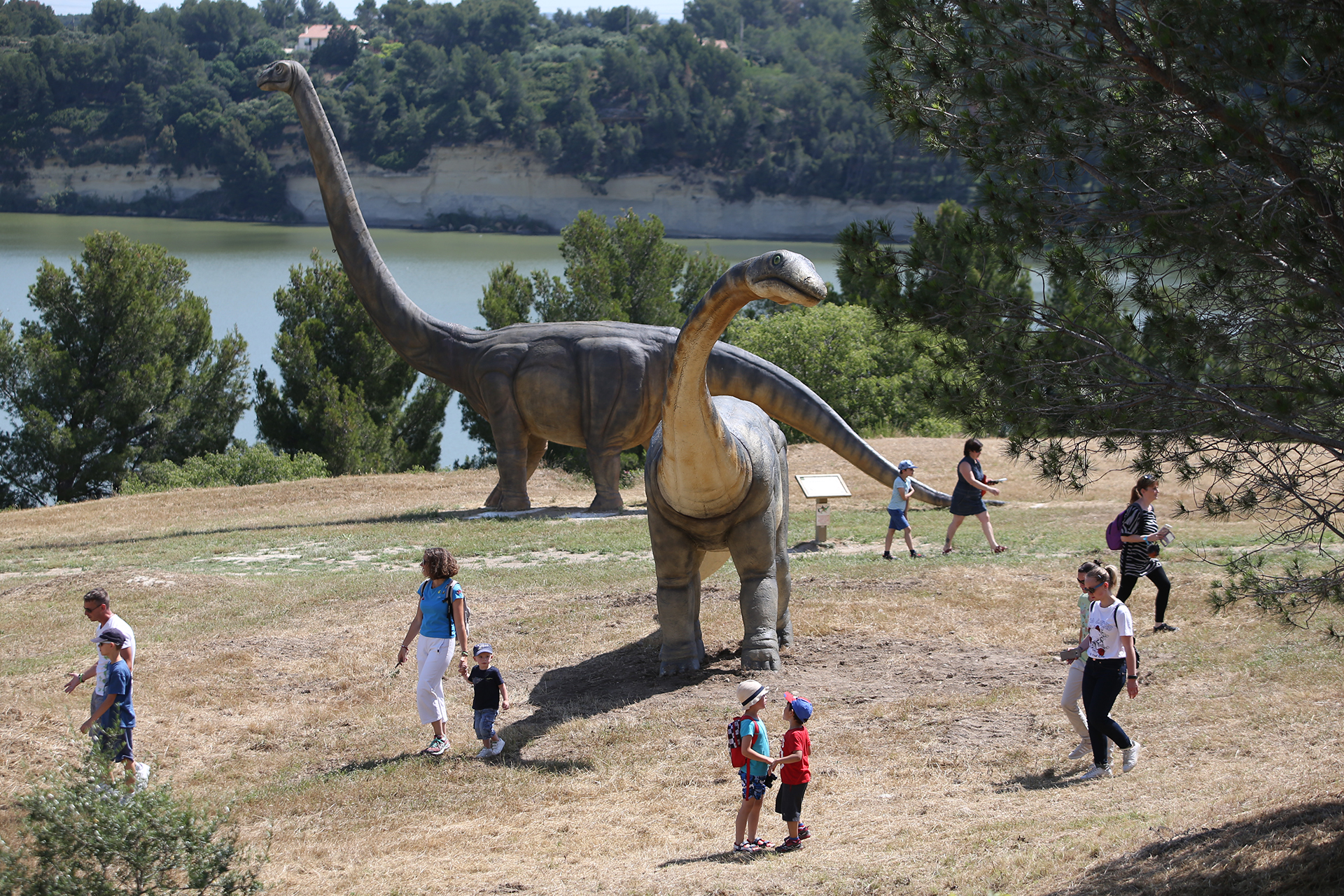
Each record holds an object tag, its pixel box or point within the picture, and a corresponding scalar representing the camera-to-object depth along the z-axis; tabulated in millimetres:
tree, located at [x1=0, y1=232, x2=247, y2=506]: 59187
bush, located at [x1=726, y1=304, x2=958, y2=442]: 66687
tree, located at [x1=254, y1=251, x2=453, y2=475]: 58969
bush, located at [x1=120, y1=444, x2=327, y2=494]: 54875
